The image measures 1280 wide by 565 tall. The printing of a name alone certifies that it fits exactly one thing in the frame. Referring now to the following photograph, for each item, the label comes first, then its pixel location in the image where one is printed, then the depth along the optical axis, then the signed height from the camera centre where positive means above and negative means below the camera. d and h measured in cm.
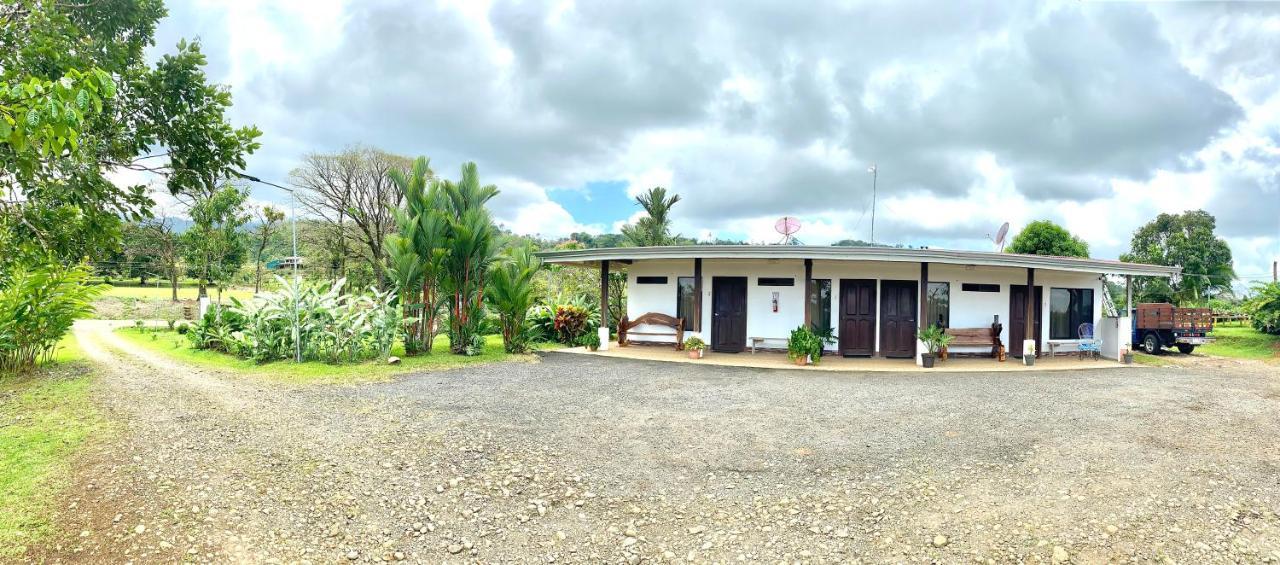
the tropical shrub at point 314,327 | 959 -69
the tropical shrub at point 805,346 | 1038 -92
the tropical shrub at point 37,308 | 748 -37
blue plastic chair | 1155 -87
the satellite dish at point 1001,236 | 1387 +161
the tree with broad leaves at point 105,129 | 551 +172
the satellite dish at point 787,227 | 1383 +171
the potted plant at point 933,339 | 1049 -77
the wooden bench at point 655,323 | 1214 -68
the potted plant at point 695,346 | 1098 -102
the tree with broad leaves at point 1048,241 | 2377 +257
